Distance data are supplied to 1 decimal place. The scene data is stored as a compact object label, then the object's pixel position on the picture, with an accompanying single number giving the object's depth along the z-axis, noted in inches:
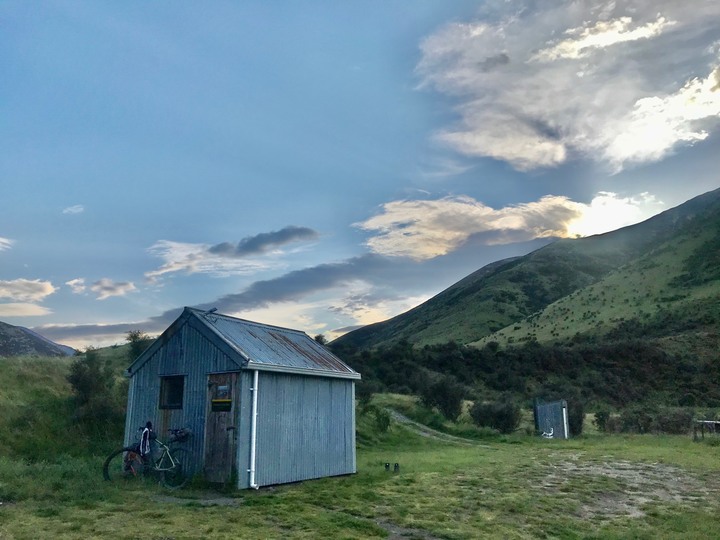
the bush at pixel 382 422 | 1141.1
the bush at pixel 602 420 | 1357.0
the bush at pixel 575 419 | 1314.0
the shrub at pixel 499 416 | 1311.5
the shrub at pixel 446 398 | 1433.3
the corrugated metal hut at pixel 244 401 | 584.1
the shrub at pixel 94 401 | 871.6
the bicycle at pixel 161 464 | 599.2
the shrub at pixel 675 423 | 1298.0
